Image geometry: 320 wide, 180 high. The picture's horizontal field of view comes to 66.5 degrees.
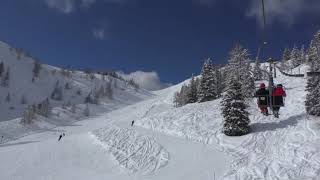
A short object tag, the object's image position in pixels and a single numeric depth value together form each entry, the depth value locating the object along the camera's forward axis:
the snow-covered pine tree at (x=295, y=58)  79.33
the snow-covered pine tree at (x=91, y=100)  102.72
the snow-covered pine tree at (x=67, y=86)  119.22
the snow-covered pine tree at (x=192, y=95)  45.05
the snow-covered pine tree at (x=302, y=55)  77.16
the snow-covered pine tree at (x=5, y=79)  102.08
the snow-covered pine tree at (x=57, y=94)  106.17
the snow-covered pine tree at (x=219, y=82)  45.43
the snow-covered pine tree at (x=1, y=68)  106.74
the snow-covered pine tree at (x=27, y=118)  58.85
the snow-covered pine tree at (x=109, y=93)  112.62
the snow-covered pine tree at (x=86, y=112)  81.44
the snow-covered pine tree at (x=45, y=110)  67.84
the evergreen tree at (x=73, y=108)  79.04
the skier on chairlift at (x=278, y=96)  16.47
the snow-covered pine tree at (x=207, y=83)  40.57
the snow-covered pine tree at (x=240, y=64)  40.12
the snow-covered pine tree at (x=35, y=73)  119.22
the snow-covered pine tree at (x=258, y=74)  49.30
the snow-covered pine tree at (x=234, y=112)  20.74
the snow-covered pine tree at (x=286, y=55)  87.38
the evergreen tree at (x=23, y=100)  93.21
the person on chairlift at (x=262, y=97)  16.08
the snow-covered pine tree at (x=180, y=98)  61.88
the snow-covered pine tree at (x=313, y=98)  21.84
